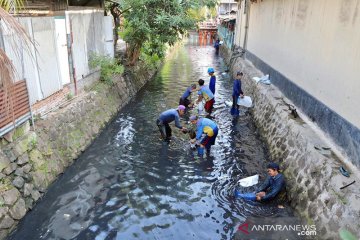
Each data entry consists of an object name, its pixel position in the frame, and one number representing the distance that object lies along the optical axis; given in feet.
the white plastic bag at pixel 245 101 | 43.04
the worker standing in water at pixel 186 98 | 45.88
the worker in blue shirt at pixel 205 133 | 30.53
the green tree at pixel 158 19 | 51.26
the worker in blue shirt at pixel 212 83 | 46.00
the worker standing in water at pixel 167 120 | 34.14
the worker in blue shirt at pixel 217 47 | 121.49
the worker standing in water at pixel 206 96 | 42.19
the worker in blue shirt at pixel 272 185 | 23.36
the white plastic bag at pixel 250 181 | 25.95
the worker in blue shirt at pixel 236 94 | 41.97
